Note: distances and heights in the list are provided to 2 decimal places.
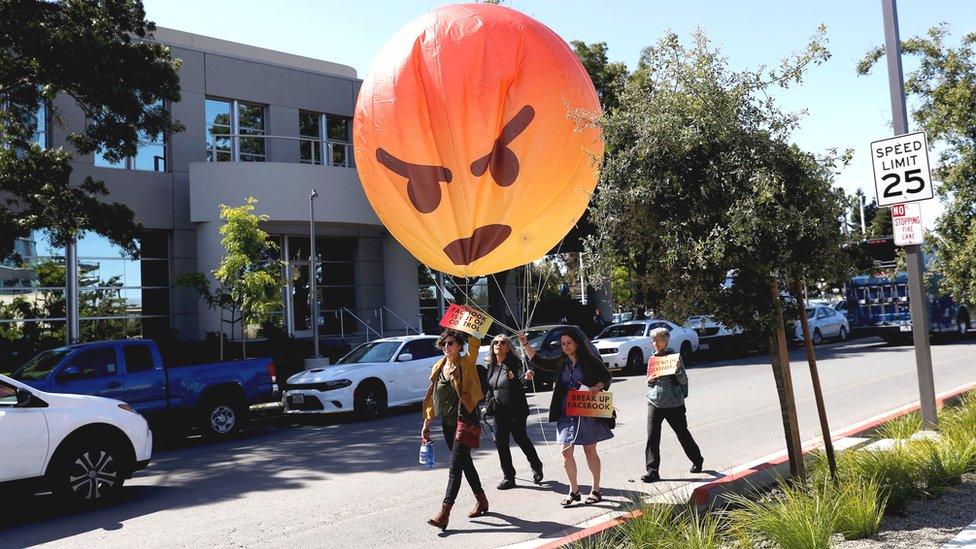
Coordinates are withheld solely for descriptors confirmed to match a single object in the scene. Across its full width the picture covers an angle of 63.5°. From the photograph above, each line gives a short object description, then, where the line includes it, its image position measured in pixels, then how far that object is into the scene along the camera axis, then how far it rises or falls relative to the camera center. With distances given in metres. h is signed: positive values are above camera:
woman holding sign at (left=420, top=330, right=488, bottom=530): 6.94 -0.67
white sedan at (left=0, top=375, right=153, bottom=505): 8.01 -0.99
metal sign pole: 8.59 +0.33
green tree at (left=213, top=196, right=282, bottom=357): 17.11 +1.58
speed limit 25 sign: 8.23 +1.47
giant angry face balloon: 6.77 +1.67
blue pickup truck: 11.95 -0.54
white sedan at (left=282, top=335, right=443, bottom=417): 14.46 -0.83
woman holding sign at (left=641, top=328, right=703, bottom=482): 8.48 -0.85
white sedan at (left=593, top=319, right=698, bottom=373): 21.79 -0.65
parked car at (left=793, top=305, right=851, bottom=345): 30.60 -0.53
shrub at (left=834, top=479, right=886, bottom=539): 5.41 -1.41
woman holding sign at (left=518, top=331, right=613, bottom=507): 7.34 -0.73
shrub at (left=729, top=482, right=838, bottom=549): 5.03 -1.37
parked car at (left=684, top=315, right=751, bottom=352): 26.23 -0.78
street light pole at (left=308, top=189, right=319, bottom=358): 19.67 +1.17
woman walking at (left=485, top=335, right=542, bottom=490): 8.38 -0.76
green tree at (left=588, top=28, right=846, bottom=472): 5.82 +0.94
